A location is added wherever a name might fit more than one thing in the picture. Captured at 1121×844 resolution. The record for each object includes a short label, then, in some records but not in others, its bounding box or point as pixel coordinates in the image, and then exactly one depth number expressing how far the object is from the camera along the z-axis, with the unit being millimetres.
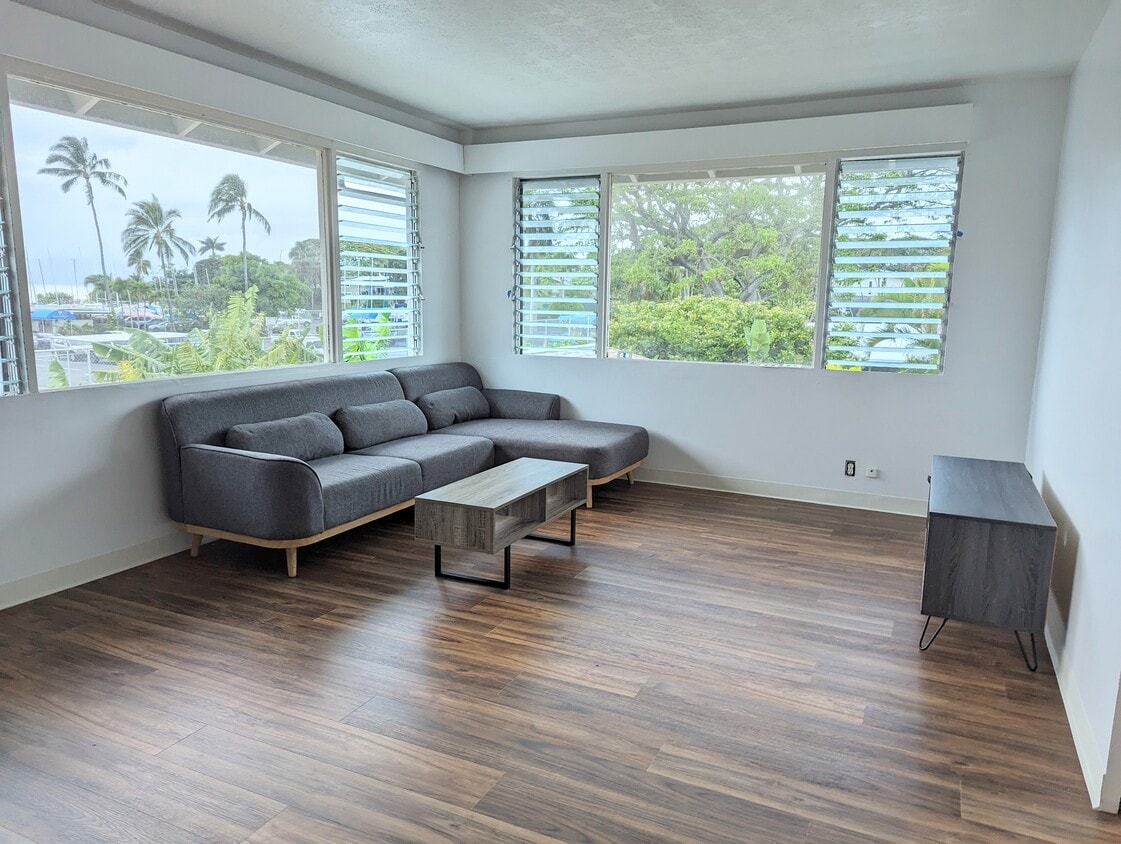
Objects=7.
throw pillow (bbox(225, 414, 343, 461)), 3814
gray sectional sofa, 3543
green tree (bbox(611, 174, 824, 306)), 4977
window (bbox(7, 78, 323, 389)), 3314
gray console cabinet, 2678
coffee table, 3406
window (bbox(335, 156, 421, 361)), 4984
